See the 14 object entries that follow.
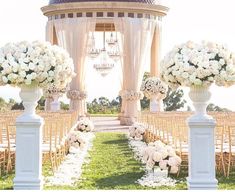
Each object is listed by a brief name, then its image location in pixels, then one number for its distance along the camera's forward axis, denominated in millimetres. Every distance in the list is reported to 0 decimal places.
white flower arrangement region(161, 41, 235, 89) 8453
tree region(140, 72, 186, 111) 37156
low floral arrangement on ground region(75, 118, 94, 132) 20750
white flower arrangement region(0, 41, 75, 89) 8617
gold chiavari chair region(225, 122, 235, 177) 10771
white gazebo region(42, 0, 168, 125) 27828
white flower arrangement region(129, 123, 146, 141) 18922
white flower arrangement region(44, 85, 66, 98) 26344
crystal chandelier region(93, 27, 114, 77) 26375
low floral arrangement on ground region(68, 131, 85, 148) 14859
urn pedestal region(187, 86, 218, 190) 8547
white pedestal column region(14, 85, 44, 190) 8586
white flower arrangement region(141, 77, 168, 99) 24969
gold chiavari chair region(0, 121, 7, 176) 11218
